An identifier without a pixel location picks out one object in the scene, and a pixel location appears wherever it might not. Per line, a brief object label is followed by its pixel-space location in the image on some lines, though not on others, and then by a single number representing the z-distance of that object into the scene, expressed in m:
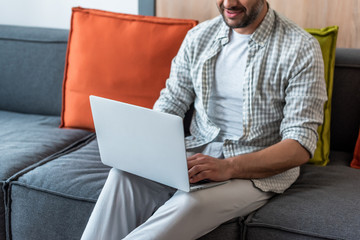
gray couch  1.53
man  1.52
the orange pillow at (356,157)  1.92
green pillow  1.96
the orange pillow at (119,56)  2.15
